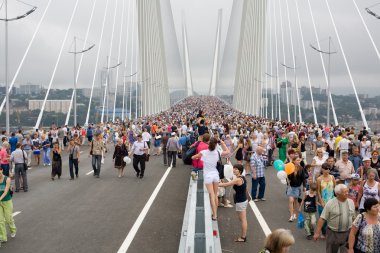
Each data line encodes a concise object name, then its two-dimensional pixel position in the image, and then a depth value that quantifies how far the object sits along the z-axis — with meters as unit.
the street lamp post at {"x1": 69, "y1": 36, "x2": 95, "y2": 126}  42.53
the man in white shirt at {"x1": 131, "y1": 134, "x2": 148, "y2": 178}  18.72
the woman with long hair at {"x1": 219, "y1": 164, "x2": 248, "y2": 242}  9.38
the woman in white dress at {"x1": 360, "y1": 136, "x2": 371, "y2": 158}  18.22
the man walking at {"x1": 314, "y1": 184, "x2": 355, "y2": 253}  7.16
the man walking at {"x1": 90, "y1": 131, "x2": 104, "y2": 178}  18.70
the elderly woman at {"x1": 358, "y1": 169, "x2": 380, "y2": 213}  9.20
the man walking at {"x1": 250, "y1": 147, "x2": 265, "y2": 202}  13.75
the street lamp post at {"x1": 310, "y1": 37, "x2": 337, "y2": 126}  41.66
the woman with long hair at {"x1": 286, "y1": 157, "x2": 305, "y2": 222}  11.57
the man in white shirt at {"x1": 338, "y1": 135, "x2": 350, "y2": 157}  19.96
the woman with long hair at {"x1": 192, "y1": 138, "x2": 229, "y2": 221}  10.37
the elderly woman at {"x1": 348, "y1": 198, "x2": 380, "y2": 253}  6.09
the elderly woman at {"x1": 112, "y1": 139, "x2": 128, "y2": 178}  19.12
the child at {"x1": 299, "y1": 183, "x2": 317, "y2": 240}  9.89
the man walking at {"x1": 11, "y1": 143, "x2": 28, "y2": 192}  15.43
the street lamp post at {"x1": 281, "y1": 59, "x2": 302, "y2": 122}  51.62
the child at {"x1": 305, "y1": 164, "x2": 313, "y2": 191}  12.61
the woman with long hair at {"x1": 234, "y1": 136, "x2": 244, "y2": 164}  18.09
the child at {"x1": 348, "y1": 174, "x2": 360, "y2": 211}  10.09
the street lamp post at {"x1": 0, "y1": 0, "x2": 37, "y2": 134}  28.47
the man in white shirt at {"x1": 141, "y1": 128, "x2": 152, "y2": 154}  24.36
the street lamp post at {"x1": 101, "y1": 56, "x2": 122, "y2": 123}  49.12
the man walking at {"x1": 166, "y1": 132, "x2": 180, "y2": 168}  22.00
